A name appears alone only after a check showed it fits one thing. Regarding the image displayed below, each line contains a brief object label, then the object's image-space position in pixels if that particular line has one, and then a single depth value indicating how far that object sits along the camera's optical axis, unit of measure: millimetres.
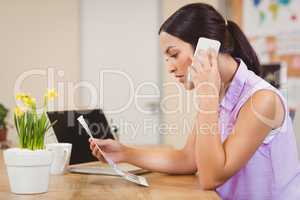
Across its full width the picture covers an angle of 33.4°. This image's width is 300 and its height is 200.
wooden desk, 1344
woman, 1465
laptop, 1796
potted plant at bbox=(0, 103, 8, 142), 2882
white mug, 1697
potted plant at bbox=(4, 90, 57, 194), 1344
